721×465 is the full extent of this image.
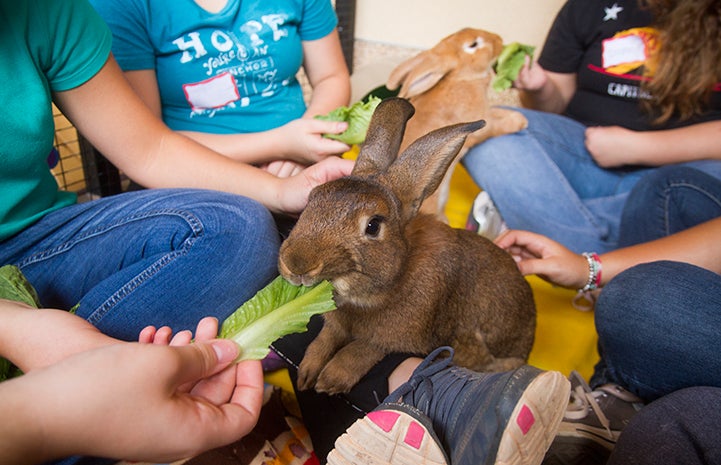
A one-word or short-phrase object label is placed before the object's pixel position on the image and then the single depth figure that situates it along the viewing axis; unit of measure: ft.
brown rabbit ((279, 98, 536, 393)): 3.20
